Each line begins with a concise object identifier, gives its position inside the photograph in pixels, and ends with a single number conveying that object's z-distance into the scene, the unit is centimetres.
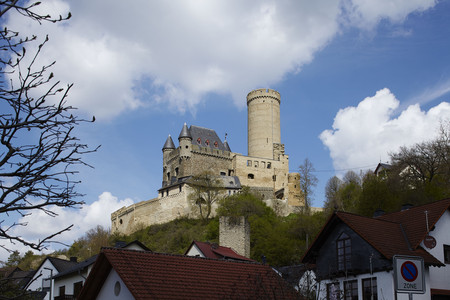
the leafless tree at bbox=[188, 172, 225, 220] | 8119
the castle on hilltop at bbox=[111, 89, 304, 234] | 8700
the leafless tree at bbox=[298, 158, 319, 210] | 8294
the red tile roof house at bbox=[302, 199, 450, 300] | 2217
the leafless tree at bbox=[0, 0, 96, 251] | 700
